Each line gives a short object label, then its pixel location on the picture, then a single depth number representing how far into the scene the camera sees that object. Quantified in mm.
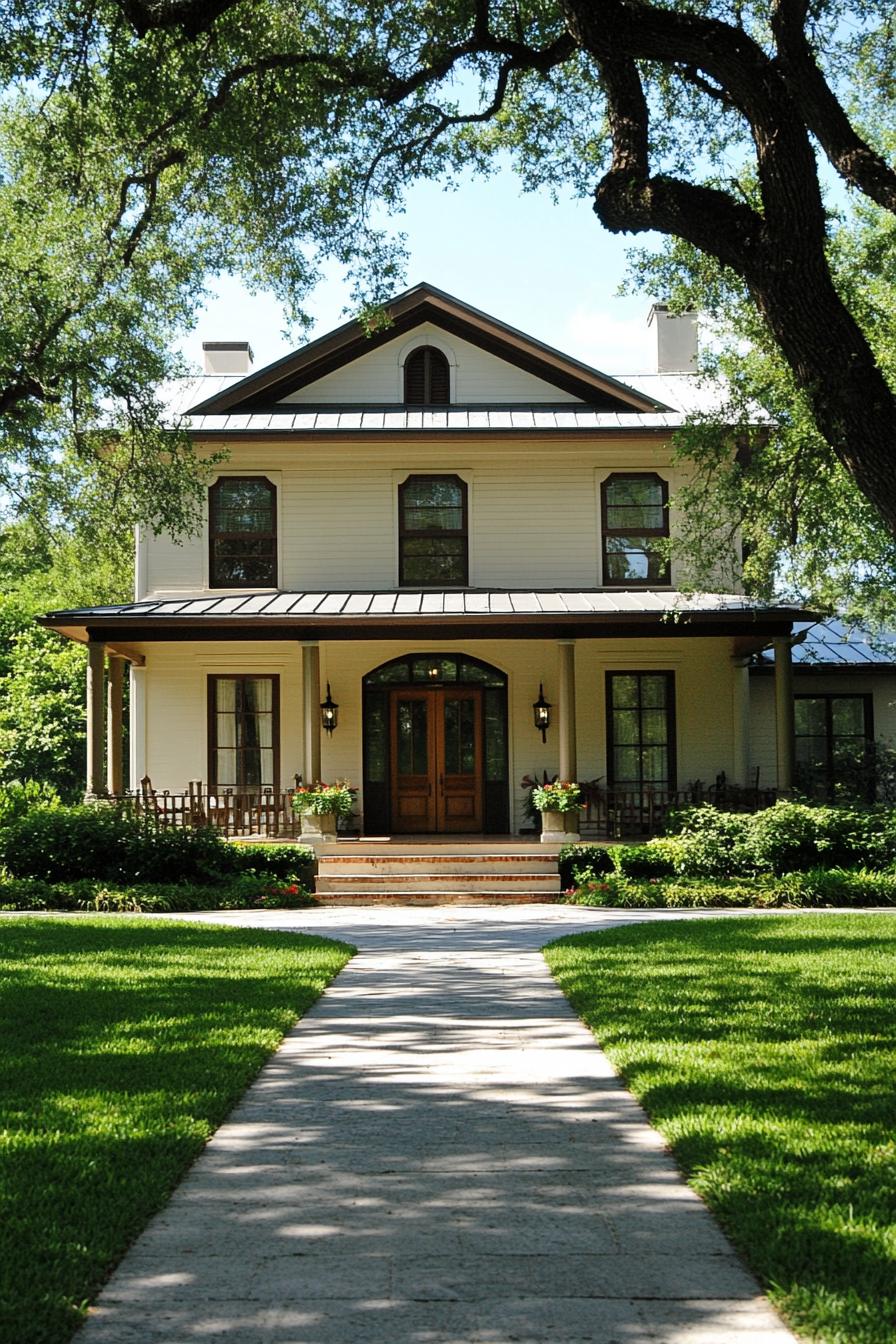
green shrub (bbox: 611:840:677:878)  16797
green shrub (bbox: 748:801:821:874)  16422
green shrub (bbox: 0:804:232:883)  16422
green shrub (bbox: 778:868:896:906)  15274
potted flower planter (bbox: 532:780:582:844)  17672
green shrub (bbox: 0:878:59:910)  15461
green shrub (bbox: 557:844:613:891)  17125
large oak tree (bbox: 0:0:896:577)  7250
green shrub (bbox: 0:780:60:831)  20938
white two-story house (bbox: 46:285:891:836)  20312
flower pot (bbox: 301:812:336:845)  17719
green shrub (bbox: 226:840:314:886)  16969
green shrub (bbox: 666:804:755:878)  16609
